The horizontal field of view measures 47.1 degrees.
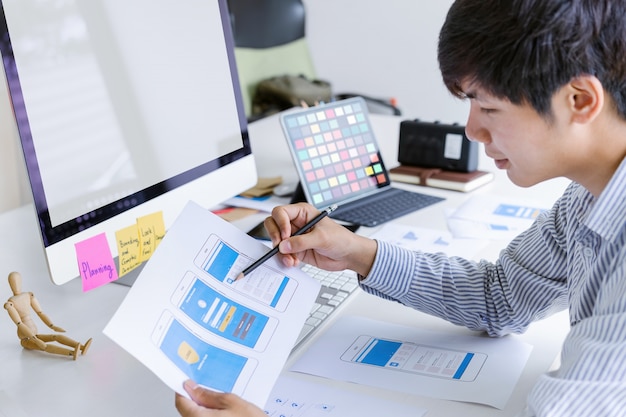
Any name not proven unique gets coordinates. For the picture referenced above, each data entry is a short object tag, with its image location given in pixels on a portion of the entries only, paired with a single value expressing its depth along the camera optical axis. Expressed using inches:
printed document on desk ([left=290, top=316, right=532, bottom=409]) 36.2
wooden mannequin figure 40.5
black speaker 64.2
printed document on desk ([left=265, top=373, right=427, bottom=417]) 34.3
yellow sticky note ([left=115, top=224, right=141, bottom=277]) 43.8
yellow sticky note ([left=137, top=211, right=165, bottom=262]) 45.6
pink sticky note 41.9
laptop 57.9
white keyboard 42.3
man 29.2
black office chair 124.9
